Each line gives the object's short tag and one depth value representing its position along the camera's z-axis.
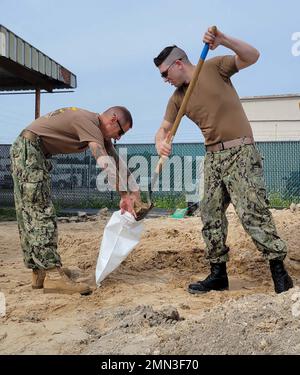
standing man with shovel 3.98
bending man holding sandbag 4.22
